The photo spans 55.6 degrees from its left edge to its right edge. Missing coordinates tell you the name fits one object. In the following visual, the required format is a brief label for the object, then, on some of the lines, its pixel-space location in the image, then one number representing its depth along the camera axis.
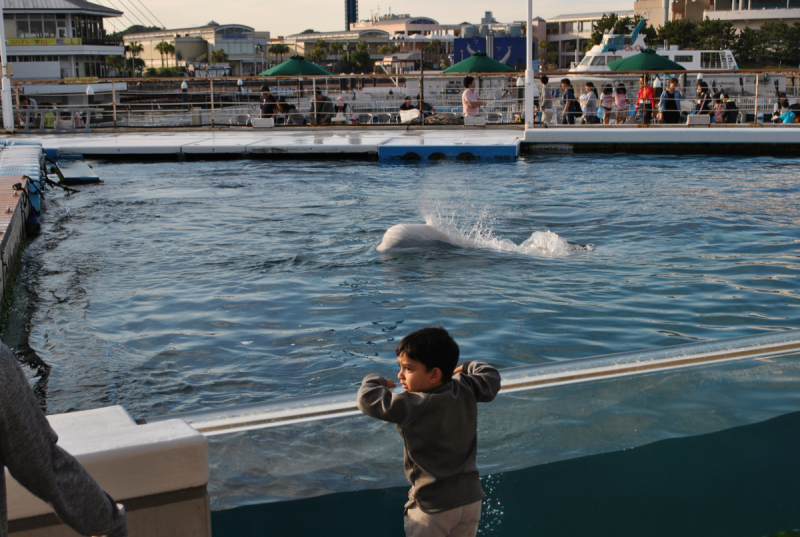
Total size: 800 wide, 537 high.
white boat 40.41
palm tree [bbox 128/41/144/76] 111.16
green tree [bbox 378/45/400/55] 126.11
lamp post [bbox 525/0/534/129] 18.14
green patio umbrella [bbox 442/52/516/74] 20.75
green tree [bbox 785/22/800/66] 65.69
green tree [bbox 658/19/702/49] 69.00
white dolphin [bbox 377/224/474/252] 8.08
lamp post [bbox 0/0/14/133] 19.92
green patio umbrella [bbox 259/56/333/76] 21.02
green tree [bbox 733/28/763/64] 67.44
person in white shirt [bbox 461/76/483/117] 19.42
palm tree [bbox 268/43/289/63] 121.38
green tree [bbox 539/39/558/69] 111.44
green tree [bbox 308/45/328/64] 113.98
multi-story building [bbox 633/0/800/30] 69.25
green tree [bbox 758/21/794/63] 66.62
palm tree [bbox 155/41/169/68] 111.44
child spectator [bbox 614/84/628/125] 18.42
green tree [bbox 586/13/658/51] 74.76
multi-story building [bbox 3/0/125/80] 55.94
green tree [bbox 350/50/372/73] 114.06
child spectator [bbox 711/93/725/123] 18.73
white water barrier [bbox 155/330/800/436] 2.68
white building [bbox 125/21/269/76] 109.96
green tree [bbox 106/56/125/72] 95.94
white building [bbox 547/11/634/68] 110.56
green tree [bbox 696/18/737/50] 67.38
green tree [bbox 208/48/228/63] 105.50
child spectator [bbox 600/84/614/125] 18.41
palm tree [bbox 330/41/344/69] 122.37
